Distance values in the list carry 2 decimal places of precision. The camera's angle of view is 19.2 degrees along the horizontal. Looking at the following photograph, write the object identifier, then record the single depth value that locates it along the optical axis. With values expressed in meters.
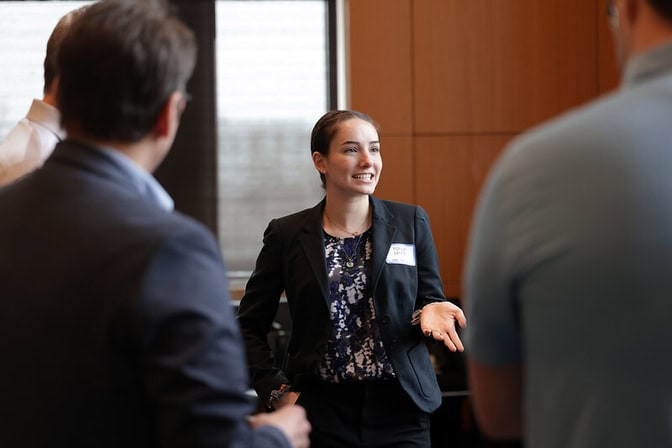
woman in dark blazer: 5.12
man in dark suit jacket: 3.38
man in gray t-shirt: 3.15
